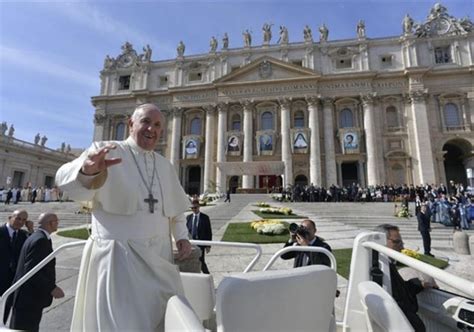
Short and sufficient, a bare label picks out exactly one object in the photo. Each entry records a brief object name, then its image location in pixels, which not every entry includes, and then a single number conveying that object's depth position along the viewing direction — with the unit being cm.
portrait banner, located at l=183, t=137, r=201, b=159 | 3553
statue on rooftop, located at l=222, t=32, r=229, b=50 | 3888
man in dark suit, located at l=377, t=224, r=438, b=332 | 187
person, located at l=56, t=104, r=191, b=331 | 148
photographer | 317
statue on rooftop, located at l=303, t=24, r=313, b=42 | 3667
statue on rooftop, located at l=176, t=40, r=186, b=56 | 4056
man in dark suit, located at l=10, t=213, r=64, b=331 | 274
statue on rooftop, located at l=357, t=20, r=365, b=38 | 3587
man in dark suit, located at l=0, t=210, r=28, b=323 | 356
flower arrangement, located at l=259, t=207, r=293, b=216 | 1655
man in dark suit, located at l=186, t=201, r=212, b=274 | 607
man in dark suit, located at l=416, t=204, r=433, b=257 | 789
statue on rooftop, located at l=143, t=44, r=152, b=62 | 4194
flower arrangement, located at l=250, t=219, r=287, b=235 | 956
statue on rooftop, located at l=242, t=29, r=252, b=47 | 3867
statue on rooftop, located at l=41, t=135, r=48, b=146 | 3825
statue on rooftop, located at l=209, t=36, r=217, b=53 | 3978
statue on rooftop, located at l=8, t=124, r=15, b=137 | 3393
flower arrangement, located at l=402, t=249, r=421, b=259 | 514
